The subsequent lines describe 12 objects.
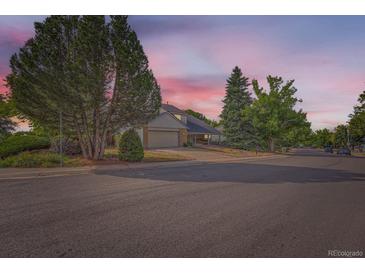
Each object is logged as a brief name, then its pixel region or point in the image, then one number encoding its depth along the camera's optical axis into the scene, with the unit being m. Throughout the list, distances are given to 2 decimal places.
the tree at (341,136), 75.12
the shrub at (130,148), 16.53
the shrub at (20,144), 18.86
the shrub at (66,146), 19.41
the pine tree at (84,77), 14.03
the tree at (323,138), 104.17
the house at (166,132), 31.38
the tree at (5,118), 19.88
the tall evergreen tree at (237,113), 38.41
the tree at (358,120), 38.56
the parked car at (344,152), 37.94
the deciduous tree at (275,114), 37.47
